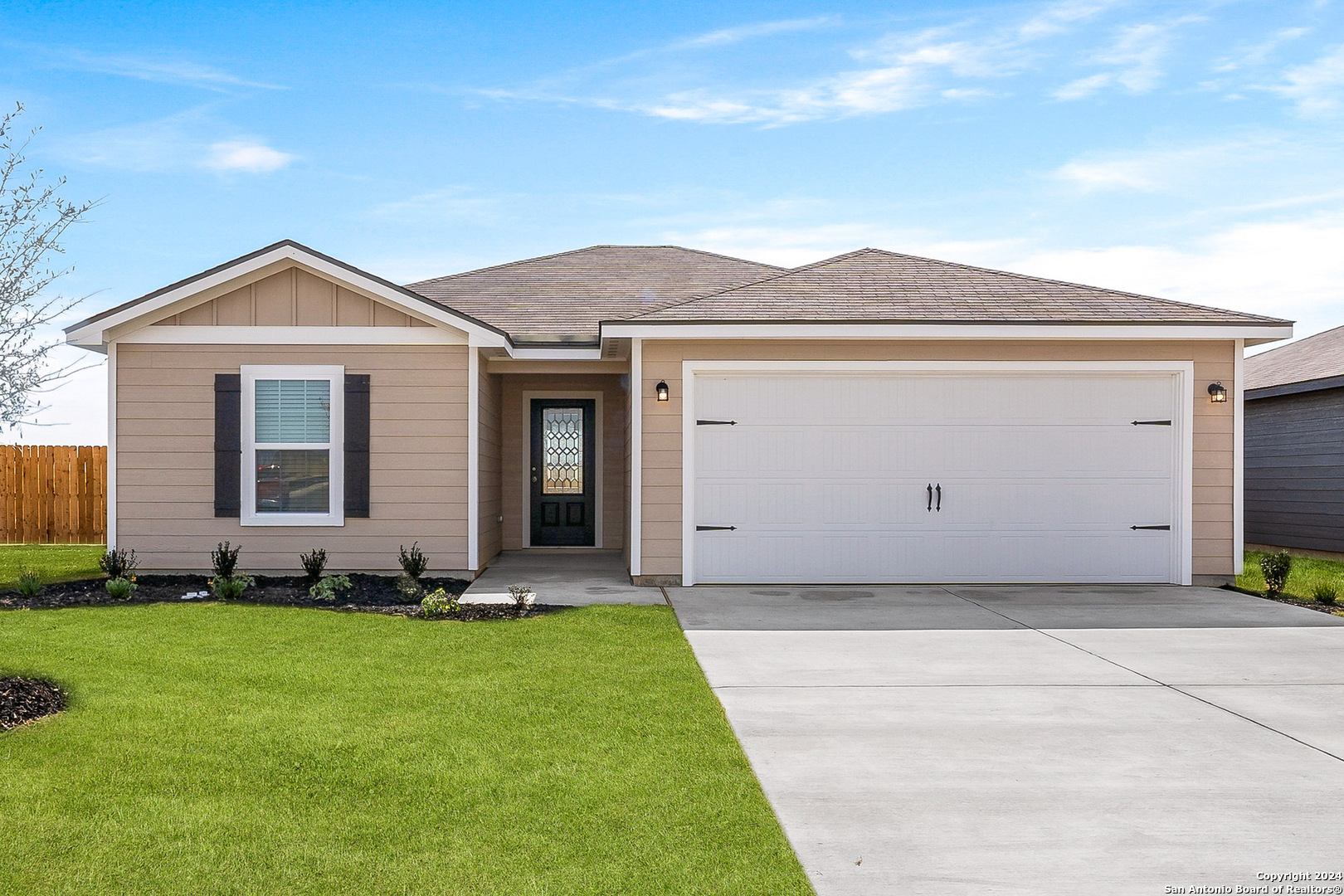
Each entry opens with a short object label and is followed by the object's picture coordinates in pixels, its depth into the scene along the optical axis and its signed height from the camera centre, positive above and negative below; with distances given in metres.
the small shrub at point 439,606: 7.66 -1.31
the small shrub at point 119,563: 9.13 -1.18
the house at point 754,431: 9.30 +0.18
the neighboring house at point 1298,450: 13.25 +0.01
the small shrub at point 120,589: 8.34 -1.28
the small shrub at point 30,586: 8.59 -1.30
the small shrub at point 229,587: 8.37 -1.28
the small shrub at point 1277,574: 9.18 -1.20
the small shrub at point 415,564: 9.04 -1.14
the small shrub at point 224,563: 9.08 -1.15
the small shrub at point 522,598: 7.67 -1.25
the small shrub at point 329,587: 8.44 -1.31
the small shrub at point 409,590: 8.52 -1.32
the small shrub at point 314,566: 9.13 -1.17
